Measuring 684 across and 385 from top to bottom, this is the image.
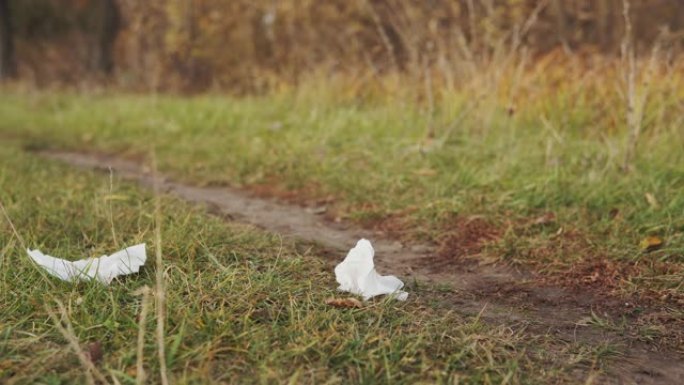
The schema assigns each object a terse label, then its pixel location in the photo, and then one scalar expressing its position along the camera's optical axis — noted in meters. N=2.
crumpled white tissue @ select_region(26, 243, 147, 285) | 2.19
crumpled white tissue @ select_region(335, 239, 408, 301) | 2.21
